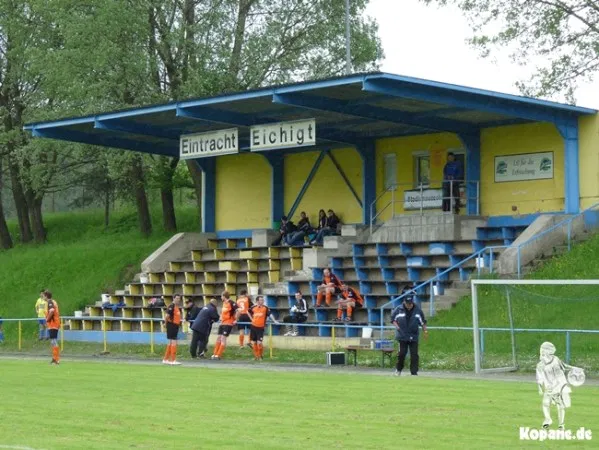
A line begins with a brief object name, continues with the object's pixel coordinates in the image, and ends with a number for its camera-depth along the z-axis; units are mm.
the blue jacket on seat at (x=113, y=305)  42266
